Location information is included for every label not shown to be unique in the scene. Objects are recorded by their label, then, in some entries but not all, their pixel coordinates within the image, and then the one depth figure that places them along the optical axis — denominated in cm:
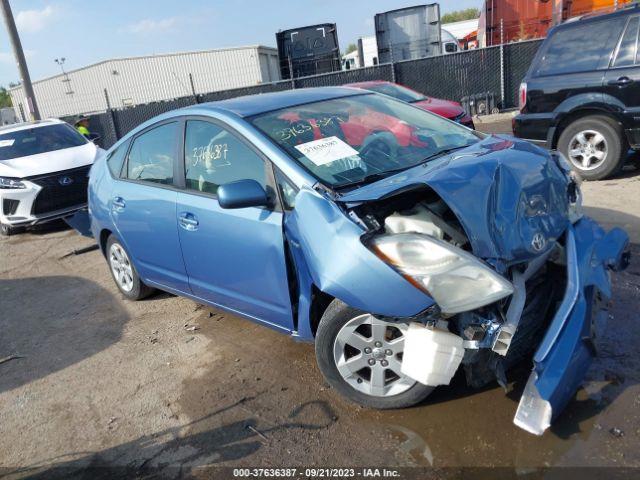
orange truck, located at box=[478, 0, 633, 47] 1645
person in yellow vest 1239
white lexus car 812
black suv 618
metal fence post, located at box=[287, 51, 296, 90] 1582
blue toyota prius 249
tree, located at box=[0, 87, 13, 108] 8000
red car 851
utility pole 1404
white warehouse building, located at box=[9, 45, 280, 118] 3322
